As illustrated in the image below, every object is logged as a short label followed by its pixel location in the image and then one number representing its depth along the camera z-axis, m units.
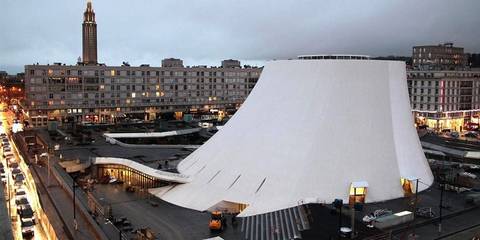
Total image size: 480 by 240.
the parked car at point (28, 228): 36.52
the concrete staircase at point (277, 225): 29.12
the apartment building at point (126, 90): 93.75
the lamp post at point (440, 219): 29.87
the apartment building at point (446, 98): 94.56
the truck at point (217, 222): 30.84
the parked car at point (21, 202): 41.73
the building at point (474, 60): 186.39
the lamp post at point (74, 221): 31.74
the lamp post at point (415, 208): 32.18
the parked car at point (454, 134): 81.11
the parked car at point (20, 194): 45.28
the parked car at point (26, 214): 38.38
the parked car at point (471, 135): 82.74
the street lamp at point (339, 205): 28.15
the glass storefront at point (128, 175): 43.19
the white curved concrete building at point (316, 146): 35.22
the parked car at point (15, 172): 53.85
